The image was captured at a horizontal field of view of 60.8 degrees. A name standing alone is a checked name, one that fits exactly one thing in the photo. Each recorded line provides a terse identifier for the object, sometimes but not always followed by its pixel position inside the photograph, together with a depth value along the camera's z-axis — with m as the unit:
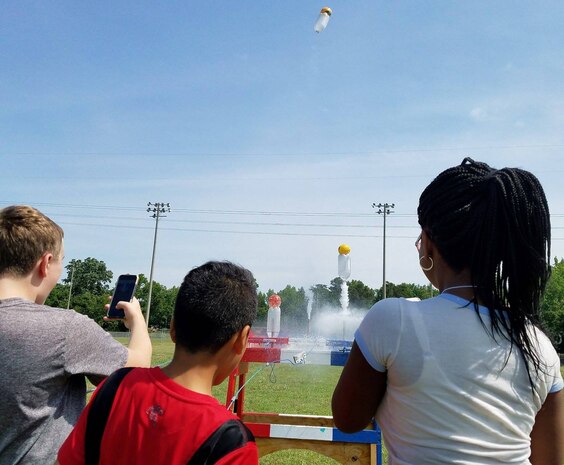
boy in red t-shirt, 1.38
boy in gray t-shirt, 1.85
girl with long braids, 1.45
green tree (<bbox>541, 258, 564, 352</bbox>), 42.97
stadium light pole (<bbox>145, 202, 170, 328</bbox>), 43.60
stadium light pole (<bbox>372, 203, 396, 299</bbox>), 40.12
